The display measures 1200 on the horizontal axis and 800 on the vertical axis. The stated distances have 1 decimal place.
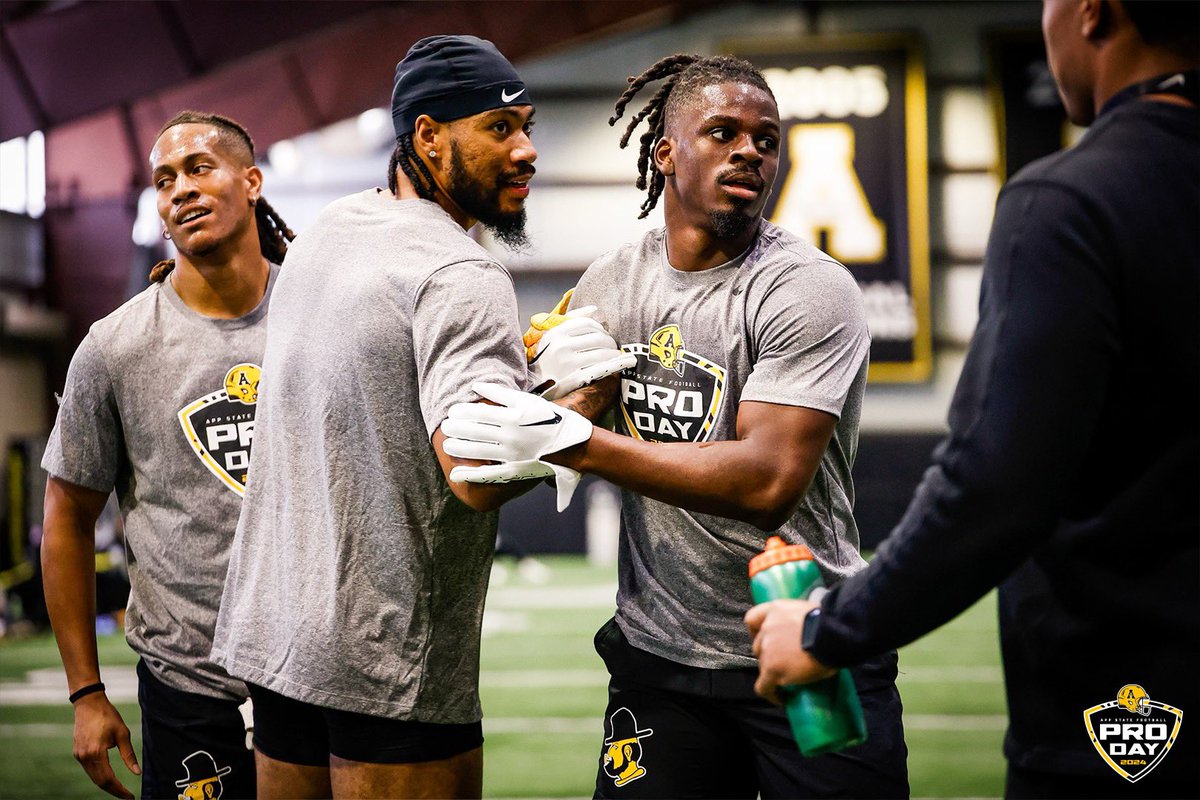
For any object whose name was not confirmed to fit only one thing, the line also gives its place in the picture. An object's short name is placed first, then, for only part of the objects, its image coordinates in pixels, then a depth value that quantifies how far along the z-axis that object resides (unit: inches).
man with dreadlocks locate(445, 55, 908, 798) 93.1
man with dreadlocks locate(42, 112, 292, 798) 117.6
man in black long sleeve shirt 57.8
